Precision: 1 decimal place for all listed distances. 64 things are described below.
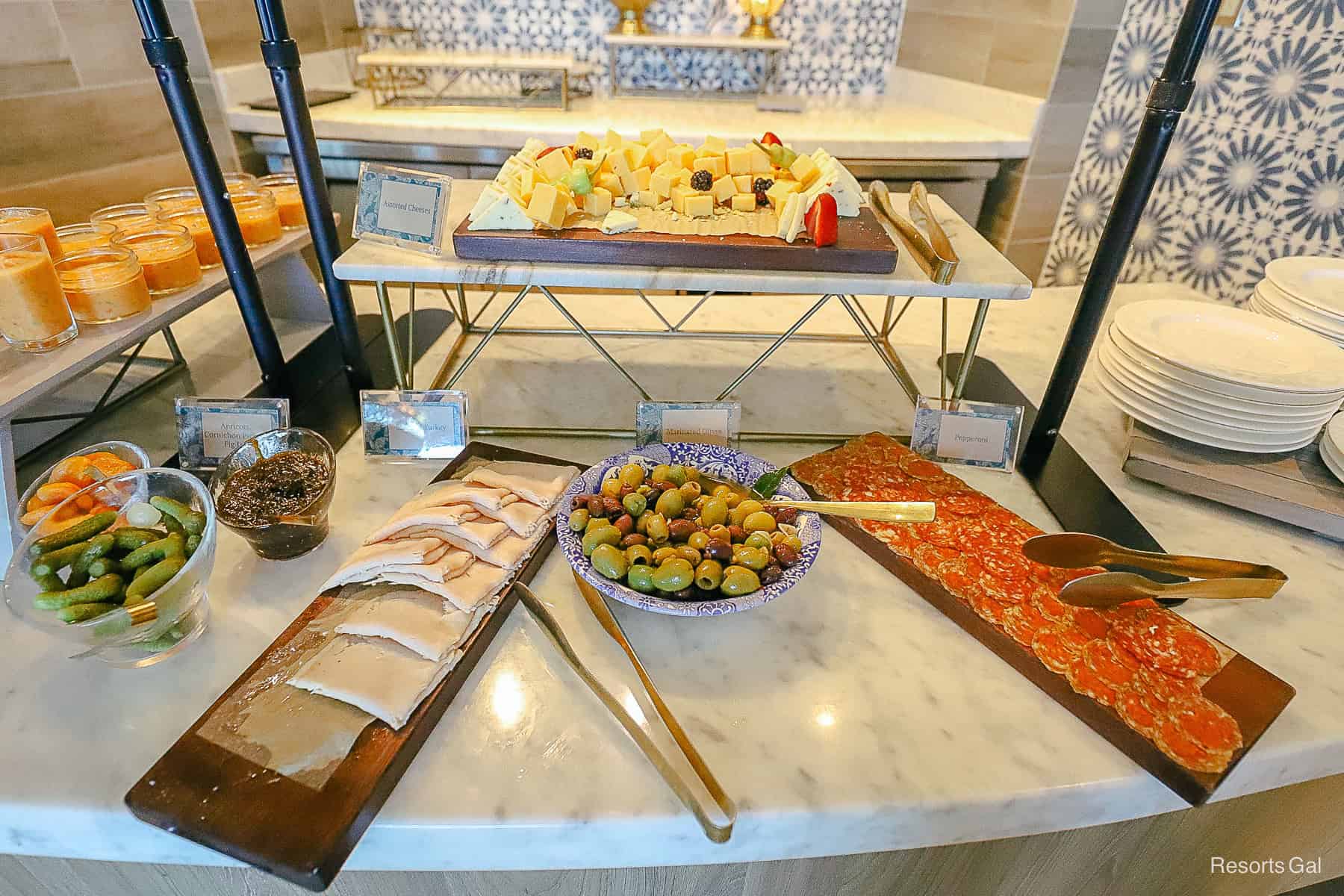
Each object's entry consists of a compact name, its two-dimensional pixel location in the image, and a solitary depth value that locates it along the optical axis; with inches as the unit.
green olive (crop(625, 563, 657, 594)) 28.7
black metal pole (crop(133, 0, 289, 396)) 34.7
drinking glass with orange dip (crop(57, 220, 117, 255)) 41.2
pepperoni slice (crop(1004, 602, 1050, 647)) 30.0
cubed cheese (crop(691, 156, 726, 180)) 42.6
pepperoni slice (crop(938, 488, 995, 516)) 36.4
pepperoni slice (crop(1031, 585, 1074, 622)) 30.5
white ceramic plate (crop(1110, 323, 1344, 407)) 36.6
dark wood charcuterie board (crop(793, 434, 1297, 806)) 25.3
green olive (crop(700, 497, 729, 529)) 31.3
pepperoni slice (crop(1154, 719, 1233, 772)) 25.1
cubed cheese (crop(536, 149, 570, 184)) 41.4
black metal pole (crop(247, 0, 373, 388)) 36.5
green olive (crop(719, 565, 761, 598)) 28.6
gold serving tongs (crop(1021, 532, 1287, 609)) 29.5
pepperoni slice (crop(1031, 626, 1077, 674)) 28.9
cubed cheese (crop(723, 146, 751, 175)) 42.8
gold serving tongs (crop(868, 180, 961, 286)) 36.9
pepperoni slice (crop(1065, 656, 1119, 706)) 27.5
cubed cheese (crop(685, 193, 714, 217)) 39.1
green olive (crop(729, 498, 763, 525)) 31.6
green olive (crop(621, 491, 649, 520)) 31.7
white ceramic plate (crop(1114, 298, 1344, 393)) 37.3
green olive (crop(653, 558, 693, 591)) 28.4
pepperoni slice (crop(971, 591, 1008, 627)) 31.0
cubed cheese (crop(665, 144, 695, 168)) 43.3
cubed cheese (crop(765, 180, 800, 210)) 40.1
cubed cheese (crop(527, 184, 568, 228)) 36.7
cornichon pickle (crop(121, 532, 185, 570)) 27.5
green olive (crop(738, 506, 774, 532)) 31.0
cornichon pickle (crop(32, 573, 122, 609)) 25.2
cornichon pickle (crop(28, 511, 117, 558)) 27.8
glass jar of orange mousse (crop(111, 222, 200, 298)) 41.0
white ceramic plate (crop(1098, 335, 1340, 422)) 37.5
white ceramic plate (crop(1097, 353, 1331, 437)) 38.0
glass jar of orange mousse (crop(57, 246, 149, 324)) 37.0
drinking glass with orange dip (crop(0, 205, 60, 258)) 40.3
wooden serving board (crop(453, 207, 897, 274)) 36.8
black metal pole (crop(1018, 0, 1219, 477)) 32.8
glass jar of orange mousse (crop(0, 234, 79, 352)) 33.7
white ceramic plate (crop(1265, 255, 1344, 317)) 45.6
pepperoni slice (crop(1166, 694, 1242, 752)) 25.6
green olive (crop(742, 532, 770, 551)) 30.0
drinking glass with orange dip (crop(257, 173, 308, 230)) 51.5
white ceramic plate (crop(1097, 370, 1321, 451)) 38.6
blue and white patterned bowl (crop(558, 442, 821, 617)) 28.1
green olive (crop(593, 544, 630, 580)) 29.1
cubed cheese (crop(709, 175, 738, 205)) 40.9
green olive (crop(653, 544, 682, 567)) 29.3
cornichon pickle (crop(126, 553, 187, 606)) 26.2
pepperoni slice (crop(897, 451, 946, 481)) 39.0
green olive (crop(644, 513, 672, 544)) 30.5
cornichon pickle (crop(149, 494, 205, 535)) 29.1
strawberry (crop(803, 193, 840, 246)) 36.7
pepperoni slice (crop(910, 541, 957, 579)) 33.4
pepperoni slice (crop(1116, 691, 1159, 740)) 26.3
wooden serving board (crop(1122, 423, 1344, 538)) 37.7
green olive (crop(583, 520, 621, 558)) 30.1
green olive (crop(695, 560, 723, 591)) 28.5
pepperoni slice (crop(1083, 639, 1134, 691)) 28.0
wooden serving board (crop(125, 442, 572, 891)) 22.1
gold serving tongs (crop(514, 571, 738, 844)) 24.1
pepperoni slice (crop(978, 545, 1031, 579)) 32.7
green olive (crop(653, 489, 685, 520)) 31.6
